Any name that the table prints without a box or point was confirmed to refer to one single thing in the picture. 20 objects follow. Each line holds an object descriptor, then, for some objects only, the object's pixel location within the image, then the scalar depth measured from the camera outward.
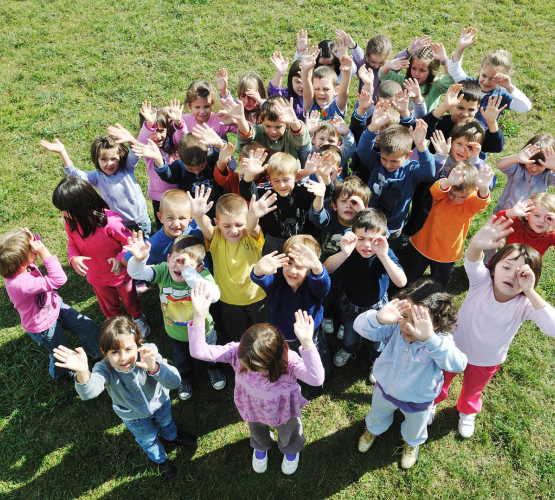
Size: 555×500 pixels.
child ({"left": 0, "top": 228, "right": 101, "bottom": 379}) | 3.97
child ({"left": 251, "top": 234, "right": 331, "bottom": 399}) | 3.49
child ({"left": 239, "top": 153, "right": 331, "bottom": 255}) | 4.31
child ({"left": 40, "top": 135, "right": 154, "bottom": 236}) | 4.93
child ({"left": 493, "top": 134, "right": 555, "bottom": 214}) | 4.72
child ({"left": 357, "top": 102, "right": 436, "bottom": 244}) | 4.51
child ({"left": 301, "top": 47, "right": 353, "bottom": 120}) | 5.65
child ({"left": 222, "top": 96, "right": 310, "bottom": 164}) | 4.76
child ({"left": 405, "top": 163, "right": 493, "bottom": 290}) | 4.25
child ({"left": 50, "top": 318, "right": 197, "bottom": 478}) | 3.19
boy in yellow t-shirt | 4.02
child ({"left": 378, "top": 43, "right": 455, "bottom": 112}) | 6.16
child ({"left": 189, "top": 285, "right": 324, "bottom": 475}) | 3.09
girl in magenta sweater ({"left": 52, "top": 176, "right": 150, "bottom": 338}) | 4.16
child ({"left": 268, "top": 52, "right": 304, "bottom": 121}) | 6.13
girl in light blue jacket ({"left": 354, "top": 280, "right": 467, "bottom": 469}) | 3.13
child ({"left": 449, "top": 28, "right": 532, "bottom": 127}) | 5.70
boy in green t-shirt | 3.79
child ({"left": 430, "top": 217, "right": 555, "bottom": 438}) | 3.40
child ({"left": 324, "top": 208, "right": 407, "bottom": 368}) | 3.71
